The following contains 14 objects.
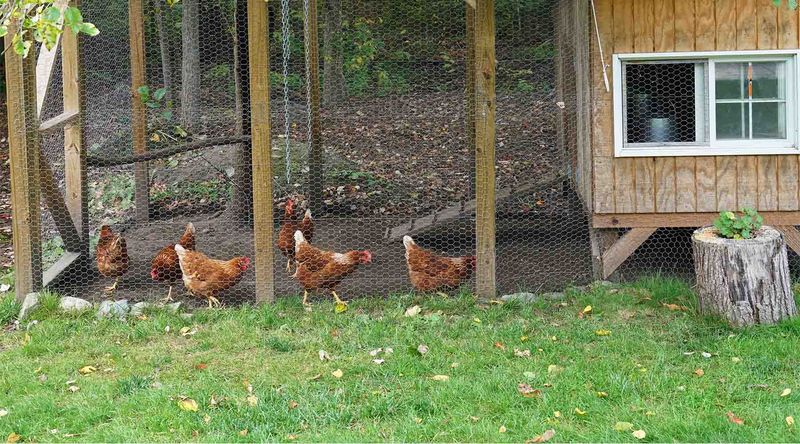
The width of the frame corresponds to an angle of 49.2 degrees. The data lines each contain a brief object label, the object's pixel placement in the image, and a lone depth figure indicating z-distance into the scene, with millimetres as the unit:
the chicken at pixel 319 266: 6008
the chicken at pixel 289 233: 6801
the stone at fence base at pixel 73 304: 5742
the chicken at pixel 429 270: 6066
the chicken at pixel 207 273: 5910
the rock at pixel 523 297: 5902
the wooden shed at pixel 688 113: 5980
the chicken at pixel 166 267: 6254
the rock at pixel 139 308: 5746
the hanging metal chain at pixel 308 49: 7520
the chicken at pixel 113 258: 6363
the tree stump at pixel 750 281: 5121
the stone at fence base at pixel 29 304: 5668
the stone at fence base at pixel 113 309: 5684
